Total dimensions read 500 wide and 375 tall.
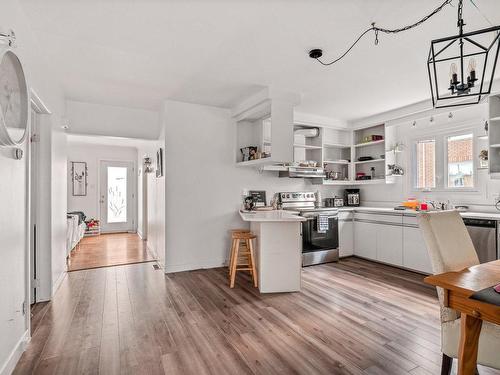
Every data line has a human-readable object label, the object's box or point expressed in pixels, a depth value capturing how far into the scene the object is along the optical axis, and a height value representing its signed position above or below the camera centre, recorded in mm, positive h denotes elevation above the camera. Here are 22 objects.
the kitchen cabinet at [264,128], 3541 +926
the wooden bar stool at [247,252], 3415 -801
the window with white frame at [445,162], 3930 +406
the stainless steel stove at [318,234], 4332 -728
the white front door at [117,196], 7646 -149
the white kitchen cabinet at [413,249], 3774 -856
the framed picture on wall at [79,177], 7312 +374
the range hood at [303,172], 4573 +291
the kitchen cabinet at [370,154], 4977 +661
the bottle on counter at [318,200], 5133 -204
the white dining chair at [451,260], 1357 -438
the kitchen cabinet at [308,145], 4867 +807
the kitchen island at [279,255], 3232 -784
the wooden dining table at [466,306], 1184 -519
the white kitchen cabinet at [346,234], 4766 -795
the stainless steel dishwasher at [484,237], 3142 -574
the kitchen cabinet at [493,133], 3305 +658
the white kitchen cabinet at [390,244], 4098 -853
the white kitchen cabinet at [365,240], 4516 -863
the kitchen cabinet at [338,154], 5277 +698
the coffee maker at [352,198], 5414 -183
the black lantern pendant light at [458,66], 1281 +1291
